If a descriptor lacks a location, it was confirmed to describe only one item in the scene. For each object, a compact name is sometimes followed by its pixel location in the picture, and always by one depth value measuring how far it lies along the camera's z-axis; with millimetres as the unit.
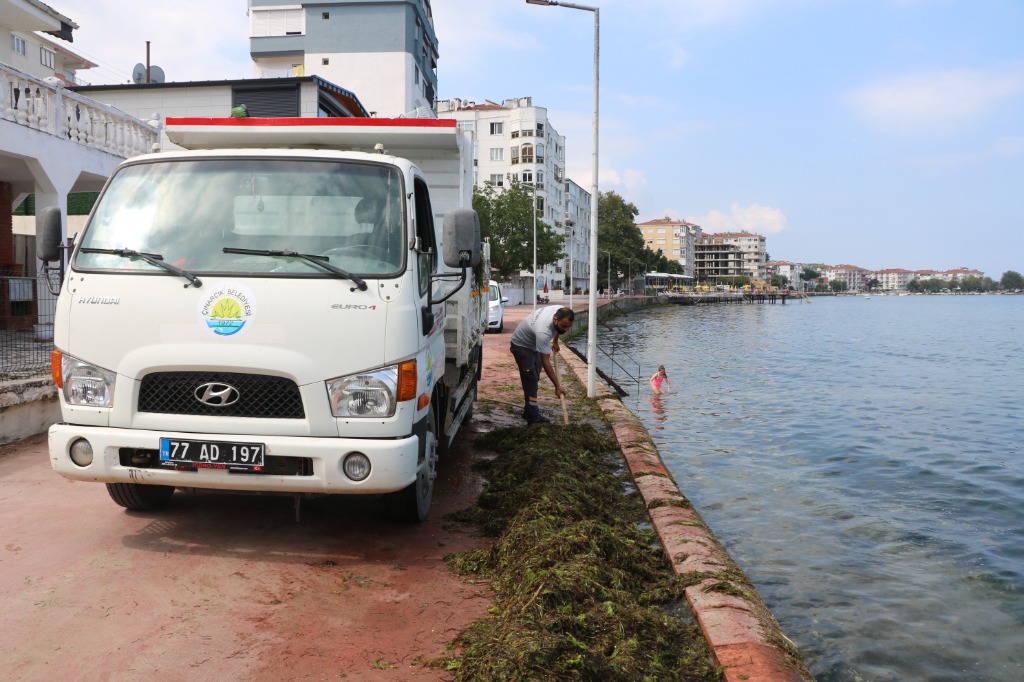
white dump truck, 4504
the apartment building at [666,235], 198000
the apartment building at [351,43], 43625
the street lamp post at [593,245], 12484
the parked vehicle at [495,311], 27422
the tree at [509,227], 51656
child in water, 16953
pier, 122625
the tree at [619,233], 101125
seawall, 3625
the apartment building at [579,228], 110000
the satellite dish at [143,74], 31375
